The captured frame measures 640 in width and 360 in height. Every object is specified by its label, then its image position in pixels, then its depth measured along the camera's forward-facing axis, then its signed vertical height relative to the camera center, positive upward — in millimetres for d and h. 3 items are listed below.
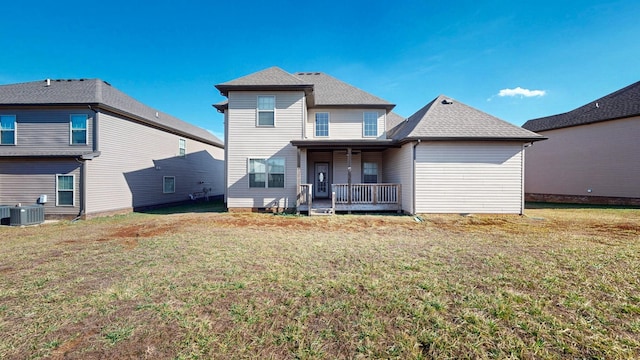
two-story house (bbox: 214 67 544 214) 9680 +1244
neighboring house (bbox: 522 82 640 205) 12930 +1464
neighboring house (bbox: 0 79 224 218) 9859 +1504
